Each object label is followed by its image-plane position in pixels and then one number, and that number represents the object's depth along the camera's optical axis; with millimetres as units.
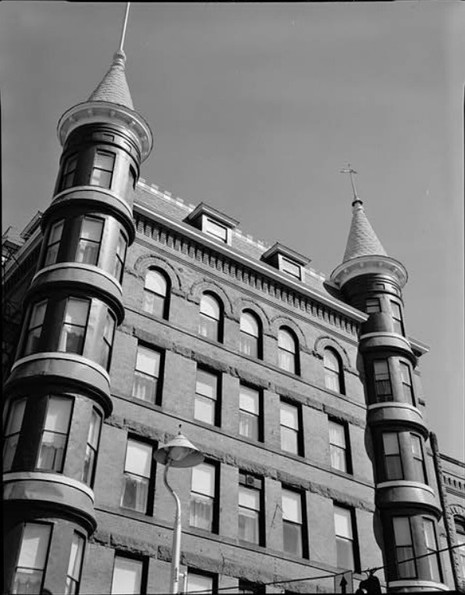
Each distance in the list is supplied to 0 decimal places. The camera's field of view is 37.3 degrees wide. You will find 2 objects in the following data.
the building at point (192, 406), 19266
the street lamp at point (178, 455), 14805
